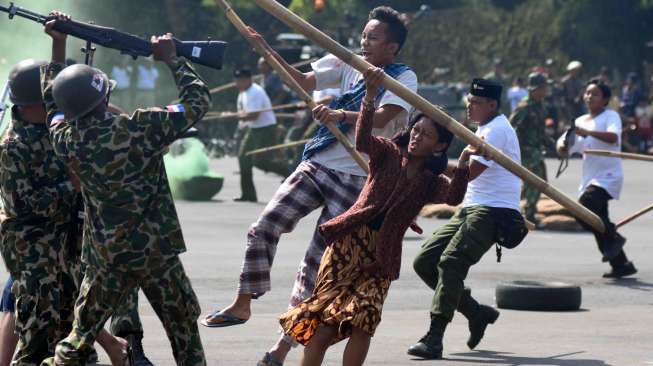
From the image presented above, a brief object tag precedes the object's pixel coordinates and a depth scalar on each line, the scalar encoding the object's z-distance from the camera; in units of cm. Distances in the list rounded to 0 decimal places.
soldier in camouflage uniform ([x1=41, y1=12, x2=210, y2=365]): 1035
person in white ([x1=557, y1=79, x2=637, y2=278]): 2067
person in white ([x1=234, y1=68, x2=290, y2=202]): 3138
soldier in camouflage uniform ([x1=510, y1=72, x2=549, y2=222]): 2621
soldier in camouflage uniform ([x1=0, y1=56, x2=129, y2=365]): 1138
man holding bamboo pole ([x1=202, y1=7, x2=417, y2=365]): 1249
